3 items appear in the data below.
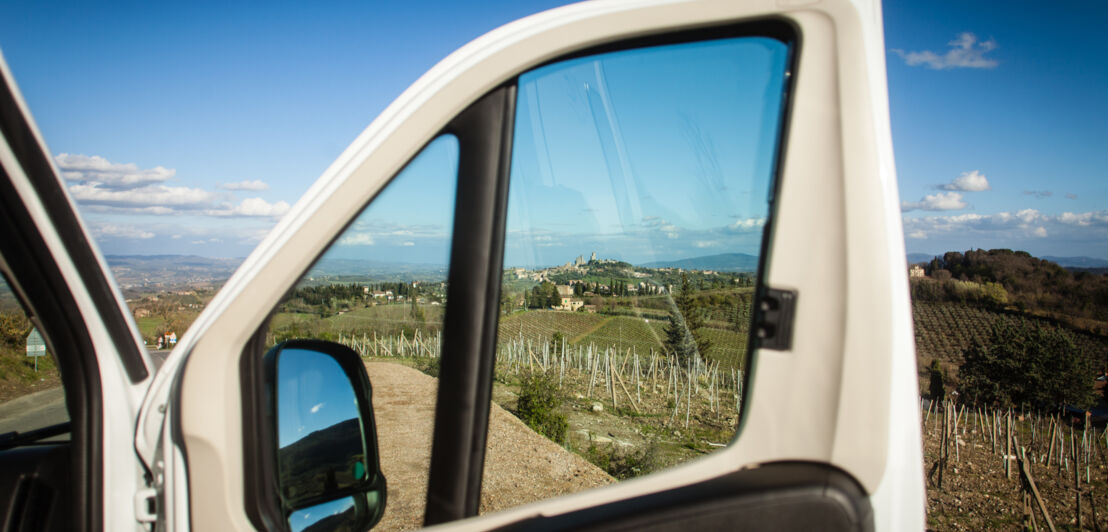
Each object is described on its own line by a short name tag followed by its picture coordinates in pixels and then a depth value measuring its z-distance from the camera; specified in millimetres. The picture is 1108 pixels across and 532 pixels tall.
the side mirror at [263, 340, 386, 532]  1239
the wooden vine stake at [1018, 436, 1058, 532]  9573
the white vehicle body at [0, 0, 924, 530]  973
